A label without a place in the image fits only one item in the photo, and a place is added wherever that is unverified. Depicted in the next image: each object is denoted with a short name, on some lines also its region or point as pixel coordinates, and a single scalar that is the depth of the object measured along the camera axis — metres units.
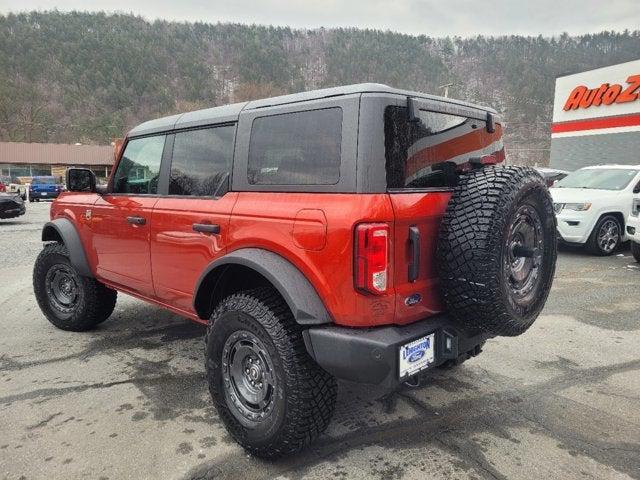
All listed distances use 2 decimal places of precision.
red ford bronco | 2.22
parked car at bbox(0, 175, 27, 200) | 16.44
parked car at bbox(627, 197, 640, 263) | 7.24
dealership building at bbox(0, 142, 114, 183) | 49.78
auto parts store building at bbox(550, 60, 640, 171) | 19.27
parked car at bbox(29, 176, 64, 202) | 26.34
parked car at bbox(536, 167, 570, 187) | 17.31
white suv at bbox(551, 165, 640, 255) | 8.40
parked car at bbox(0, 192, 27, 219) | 14.31
